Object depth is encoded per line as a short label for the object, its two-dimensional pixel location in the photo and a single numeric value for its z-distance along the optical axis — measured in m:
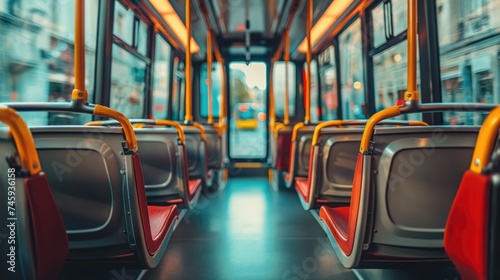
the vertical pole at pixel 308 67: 3.04
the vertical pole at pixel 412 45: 1.34
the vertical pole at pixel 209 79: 4.38
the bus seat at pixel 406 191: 1.21
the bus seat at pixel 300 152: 3.11
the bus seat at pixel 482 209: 0.78
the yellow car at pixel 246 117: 10.06
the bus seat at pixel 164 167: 2.20
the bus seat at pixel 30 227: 0.82
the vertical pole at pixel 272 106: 5.08
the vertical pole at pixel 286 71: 4.26
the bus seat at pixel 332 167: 2.27
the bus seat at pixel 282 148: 4.15
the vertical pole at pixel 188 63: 2.83
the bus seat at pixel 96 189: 1.18
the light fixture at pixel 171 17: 3.68
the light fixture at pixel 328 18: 3.89
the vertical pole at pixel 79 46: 1.26
